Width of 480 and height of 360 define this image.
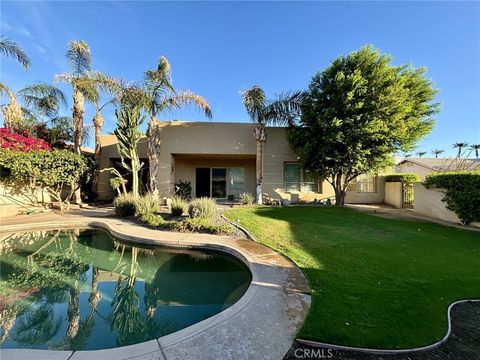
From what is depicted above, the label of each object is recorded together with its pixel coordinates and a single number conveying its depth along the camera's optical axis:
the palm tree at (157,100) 11.51
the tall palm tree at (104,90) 11.68
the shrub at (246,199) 12.67
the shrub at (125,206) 10.09
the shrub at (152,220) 8.29
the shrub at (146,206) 9.33
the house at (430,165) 14.40
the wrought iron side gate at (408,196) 13.36
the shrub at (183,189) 14.52
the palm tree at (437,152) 46.74
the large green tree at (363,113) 10.72
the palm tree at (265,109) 12.15
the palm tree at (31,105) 11.39
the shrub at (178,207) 9.19
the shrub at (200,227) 7.55
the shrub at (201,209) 8.50
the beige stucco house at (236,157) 13.83
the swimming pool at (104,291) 3.23
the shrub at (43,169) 10.27
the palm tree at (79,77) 11.65
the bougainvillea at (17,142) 10.37
